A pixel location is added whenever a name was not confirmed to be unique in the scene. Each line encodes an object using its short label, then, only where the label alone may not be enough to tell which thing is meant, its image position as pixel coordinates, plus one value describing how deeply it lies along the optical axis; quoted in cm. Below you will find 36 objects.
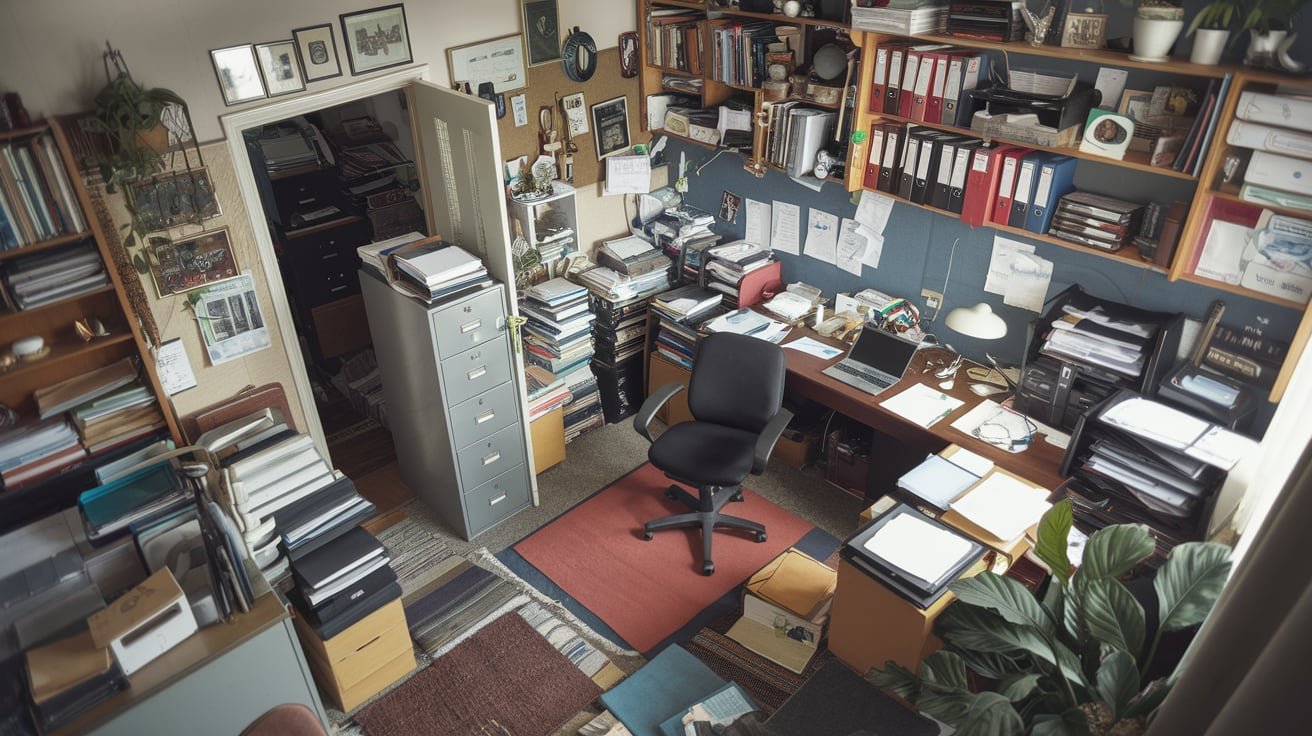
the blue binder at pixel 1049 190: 317
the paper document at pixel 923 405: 353
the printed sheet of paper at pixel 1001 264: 354
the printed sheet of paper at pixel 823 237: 421
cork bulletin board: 407
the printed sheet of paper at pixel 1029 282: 350
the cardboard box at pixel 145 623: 237
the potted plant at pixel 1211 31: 253
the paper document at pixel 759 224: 452
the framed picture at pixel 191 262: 310
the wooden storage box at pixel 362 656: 302
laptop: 376
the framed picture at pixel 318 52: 320
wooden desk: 323
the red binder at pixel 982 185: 327
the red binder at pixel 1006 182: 323
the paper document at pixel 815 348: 400
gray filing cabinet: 350
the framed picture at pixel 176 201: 300
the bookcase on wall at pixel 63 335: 259
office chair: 356
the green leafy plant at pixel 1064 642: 210
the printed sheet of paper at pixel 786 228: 437
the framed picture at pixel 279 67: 312
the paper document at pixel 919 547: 268
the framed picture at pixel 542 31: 389
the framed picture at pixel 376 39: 332
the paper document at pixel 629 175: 454
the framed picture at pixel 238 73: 302
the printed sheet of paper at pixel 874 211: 392
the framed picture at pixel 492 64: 371
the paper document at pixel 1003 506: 290
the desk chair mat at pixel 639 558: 353
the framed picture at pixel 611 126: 440
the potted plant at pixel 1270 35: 243
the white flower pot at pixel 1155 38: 265
